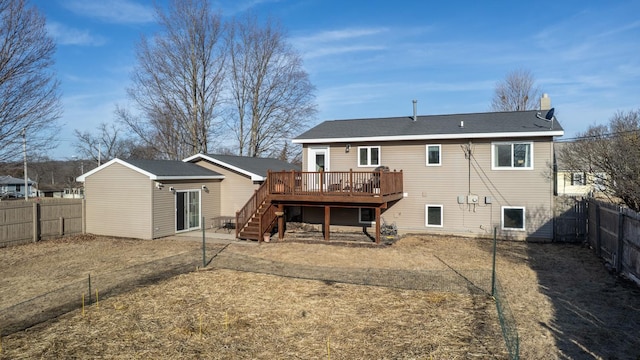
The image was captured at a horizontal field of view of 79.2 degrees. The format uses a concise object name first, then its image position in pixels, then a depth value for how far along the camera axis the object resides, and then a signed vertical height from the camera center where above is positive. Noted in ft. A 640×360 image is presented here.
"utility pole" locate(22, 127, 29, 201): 62.57 +6.84
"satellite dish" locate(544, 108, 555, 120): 49.85 +8.41
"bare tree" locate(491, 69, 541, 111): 120.78 +26.10
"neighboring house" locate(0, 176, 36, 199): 170.69 -2.90
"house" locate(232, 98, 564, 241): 47.91 +0.22
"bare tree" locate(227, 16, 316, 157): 106.73 +22.14
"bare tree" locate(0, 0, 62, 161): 57.93 +16.17
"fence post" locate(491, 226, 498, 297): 25.94 -7.60
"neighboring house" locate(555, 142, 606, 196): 65.26 -0.07
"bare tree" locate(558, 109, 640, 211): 48.62 +3.68
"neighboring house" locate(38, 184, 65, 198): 173.16 -3.90
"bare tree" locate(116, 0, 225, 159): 94.73 +22.10
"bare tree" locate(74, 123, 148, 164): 148.66 +13.65
